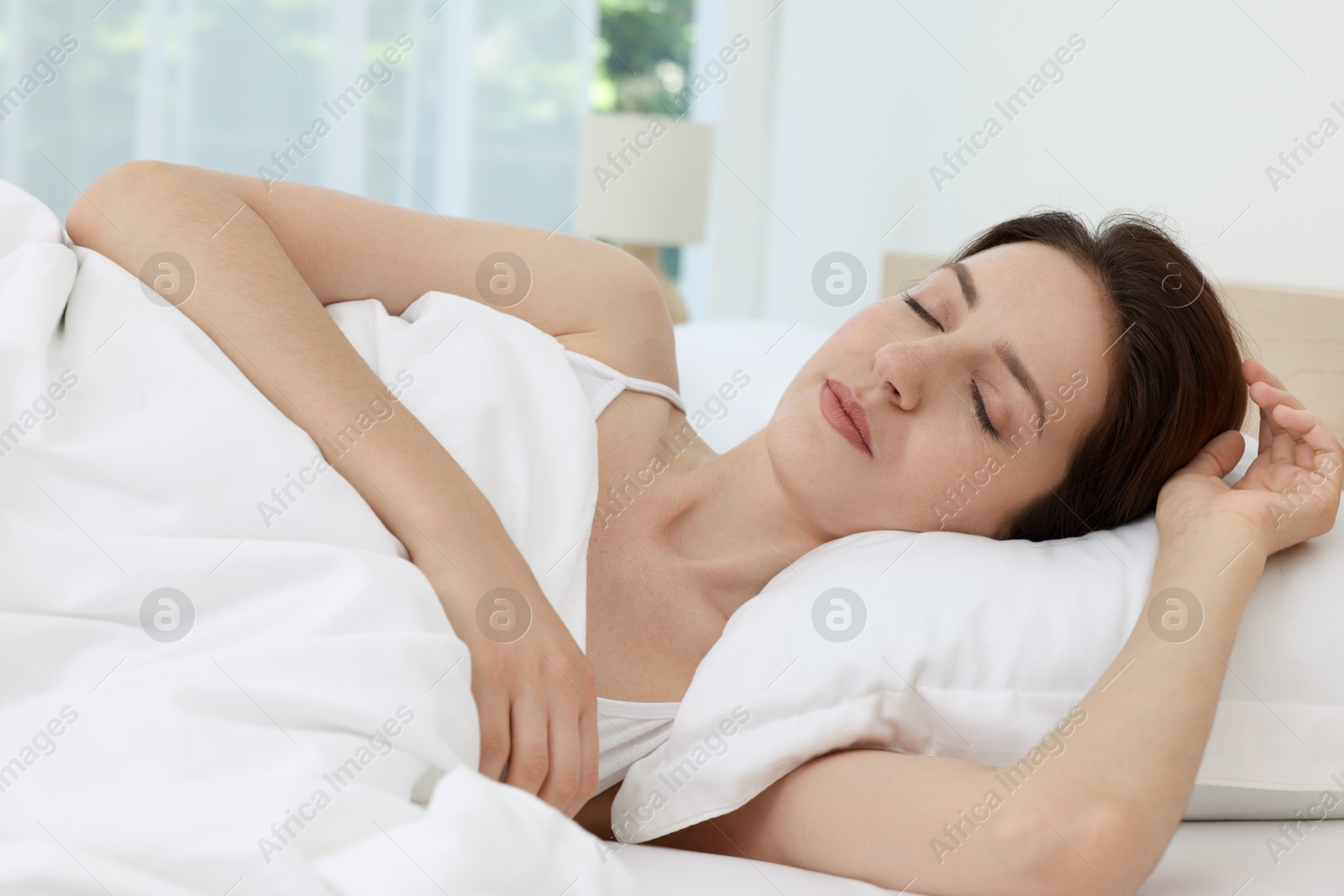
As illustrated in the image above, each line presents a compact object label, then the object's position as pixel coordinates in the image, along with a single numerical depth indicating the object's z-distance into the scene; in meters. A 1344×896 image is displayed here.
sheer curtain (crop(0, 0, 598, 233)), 3.09
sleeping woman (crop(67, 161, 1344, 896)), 0.81
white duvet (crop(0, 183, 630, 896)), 0.61
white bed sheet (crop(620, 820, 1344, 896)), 0.80
